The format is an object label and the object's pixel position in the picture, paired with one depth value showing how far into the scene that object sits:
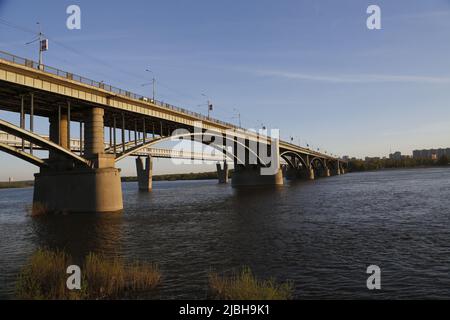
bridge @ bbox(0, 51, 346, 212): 31.11
